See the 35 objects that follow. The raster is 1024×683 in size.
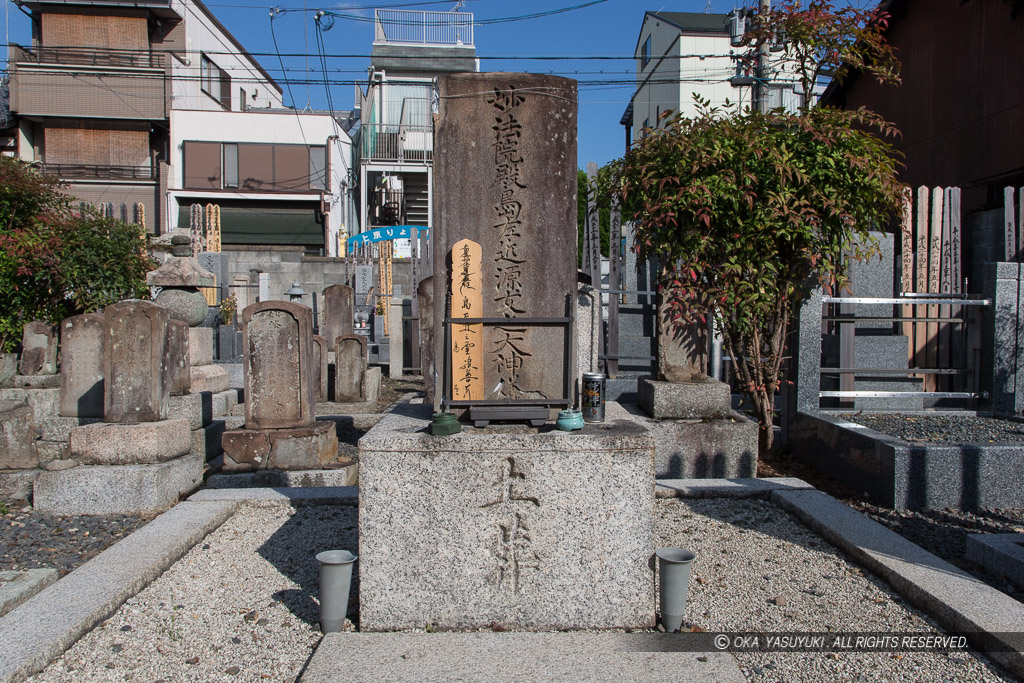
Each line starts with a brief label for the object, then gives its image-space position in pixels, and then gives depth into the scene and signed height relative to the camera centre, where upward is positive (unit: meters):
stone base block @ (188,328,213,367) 9.09 -0.25
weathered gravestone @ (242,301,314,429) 6.71 -0.37
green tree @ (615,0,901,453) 6.02 +1.07
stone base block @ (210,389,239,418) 8.98 -0.97
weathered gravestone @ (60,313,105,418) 7.39 -0.42
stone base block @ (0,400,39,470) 6.31 -1.00
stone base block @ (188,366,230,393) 8.92 -0.67
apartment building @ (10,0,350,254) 24.53 +6.83
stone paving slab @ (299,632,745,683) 2.77 -1.34
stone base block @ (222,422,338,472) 6.62 -1.14
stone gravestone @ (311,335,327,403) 10.15 -0.57
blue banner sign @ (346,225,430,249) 22.36 +2.94
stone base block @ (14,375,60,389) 8.48 -0.67
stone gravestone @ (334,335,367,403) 10.56 -0.62
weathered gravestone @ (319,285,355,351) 12.42 +0.27
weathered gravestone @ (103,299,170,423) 5.93 -0.31
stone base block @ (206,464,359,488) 6.38 -1.38
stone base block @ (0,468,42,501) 6.09 -1.35
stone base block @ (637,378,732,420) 6.28 -0.62
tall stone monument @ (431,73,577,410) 3.81 +0.66
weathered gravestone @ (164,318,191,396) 7.39 -0.34
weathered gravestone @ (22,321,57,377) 8.69 -0.29
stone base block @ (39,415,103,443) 7.49 -1.08
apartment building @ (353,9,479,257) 24.44 +7.16
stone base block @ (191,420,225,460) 7.27 -1.18
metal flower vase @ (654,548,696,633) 3.14 -1.13
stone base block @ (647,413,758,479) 6.09 -1.02
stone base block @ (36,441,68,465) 7.48 -1.31
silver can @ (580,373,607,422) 3.58 -0.35
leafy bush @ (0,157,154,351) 9.01 +0.90
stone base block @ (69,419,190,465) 5.74 -0.95
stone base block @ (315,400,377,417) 10.06 -1.16
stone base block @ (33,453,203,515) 5.53 -1.28
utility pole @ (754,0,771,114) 9.63 +3.47
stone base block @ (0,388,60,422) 7.98 -0.82
